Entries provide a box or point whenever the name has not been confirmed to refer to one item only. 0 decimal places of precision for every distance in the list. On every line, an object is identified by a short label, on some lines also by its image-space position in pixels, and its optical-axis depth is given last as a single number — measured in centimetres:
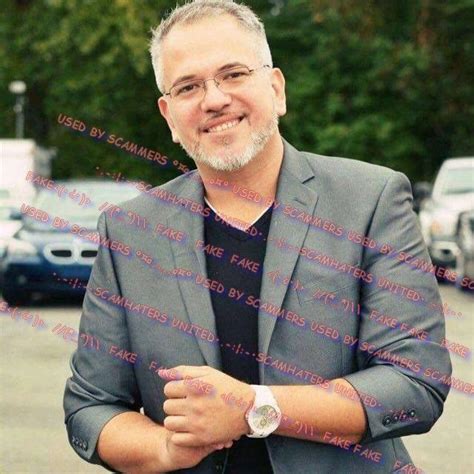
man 222
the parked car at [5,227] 1758
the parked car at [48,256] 1421
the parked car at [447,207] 1764
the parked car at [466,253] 1544
